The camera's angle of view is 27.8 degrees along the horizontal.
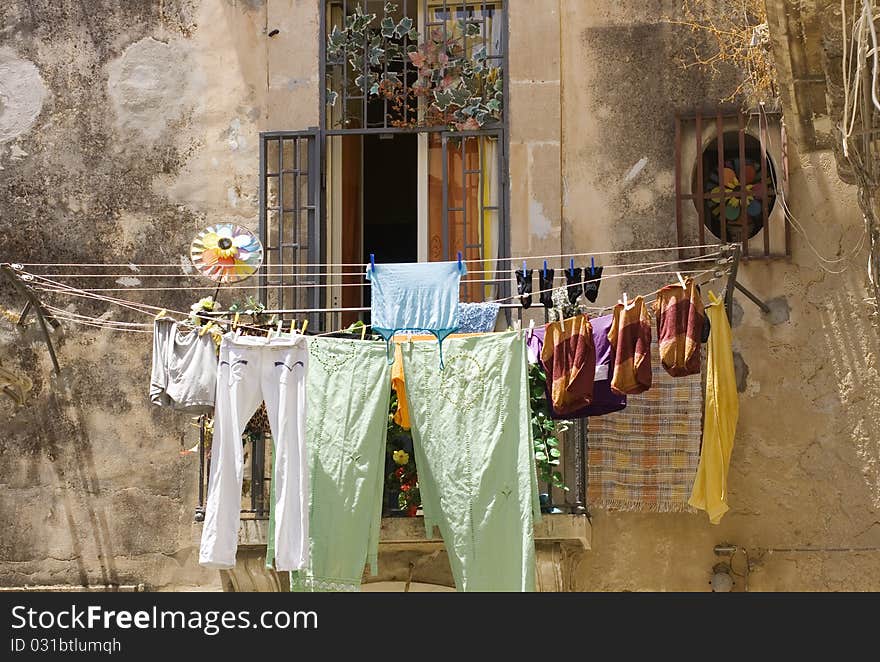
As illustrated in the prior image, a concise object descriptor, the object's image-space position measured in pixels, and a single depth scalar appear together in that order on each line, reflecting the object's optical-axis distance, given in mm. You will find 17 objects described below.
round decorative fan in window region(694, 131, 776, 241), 10328
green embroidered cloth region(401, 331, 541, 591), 9352
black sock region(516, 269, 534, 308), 9742
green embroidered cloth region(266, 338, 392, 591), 9438
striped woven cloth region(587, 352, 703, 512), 10008
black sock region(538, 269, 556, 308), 9750
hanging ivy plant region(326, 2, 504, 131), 10672
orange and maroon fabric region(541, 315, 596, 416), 9461
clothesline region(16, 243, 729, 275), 10320
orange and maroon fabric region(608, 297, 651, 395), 9375
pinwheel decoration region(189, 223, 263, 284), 10484
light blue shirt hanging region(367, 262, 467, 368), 9562
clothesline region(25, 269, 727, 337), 10398
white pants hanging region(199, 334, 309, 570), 9391
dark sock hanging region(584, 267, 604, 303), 9648
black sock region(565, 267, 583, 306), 9759
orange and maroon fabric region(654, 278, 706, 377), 9312
